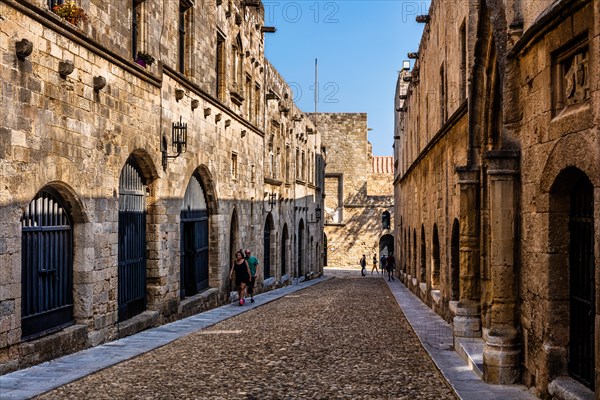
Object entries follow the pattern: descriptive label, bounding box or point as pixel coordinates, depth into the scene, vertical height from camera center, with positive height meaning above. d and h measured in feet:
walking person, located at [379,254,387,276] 147.21 -11.22
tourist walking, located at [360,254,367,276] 140.77 -11.23
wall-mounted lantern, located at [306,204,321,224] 123.85 -0.74
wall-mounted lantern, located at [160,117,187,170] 43.19 +4.43
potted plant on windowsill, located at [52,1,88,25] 29.99 +8.68
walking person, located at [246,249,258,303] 57.62 -4.83
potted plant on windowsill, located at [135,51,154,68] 39.88 +8.80
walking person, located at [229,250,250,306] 54.70 -4.83
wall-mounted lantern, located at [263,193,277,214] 79.86 +1.12
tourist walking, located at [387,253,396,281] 116.32 -9.36
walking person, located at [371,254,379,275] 146.74 -11.13
